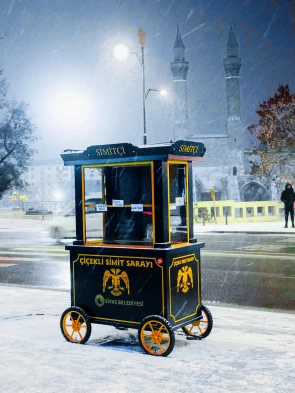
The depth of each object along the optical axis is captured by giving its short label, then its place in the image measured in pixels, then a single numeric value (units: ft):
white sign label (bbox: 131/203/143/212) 20.26
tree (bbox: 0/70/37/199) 140.67
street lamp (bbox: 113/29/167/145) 86.84
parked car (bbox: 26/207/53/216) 210.30
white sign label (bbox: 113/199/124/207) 20.94
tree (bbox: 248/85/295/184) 138.51
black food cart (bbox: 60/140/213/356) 19.35
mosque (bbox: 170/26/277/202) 302.86
